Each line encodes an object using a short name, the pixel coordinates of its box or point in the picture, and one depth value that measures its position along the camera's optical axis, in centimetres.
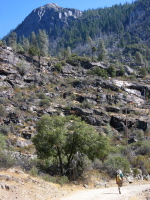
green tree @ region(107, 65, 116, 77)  6408
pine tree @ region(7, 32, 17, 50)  7765
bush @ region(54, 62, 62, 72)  5978
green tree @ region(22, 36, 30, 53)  7965
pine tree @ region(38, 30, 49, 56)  7319
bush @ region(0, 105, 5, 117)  3447
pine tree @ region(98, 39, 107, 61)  8050
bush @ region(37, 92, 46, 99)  4286
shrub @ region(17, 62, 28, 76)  5112
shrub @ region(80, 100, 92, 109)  4250
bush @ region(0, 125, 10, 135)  2934
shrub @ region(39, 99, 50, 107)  4062
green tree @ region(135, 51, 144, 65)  8598
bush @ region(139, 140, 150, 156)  2456
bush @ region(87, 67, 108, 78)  6038
